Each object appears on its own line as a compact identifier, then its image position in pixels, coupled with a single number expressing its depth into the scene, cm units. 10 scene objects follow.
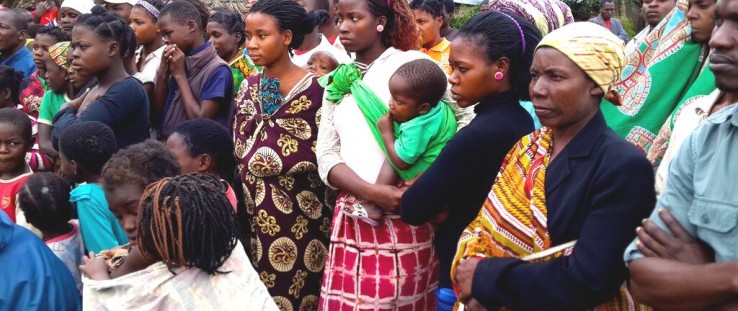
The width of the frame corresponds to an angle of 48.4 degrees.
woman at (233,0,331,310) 442
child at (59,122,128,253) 386
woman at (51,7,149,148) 498
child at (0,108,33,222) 472
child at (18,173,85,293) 396
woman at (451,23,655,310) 253
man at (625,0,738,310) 220
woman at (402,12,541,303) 325
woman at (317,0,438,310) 390
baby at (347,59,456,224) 379
